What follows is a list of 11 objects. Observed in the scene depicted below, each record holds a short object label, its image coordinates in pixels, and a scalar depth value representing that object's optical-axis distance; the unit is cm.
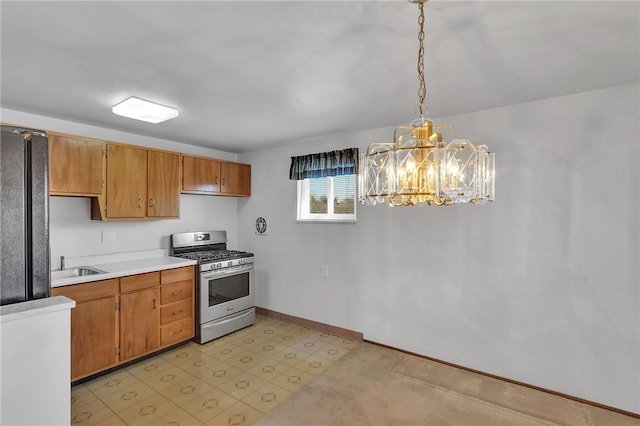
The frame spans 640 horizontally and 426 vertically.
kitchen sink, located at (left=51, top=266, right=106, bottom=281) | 308
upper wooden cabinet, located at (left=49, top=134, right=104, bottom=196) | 285
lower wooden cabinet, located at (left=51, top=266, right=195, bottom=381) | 277
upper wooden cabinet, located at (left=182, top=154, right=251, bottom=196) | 397
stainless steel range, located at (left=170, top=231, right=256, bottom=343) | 367
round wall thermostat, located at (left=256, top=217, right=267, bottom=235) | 461
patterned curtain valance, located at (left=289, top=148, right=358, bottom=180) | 369
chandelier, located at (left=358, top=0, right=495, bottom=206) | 136
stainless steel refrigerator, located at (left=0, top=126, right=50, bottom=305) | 140
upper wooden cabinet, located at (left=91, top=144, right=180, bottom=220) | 325
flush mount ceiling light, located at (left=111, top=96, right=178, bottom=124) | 254
